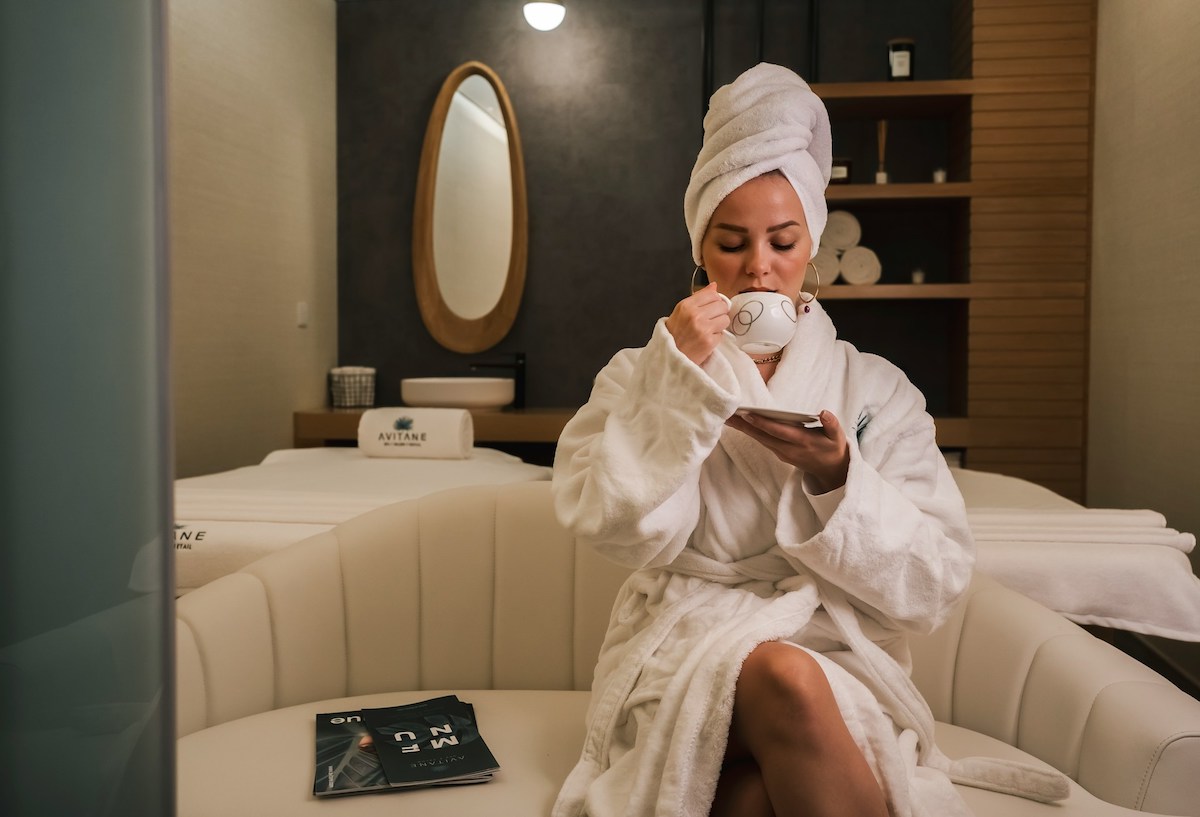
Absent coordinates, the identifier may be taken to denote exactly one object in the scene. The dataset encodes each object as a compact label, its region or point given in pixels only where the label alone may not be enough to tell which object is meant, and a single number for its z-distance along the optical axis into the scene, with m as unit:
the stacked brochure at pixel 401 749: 1.30
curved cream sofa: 1.24
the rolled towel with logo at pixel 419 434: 3.50
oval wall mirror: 4.51
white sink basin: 4.18
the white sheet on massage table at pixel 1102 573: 1.88
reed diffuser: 3.98
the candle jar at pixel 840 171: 3.96
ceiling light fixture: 4.16
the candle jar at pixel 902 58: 3.96
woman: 1.10
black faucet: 4.45
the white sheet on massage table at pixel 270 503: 2.31
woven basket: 4.57
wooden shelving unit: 3.87
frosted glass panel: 0.27
